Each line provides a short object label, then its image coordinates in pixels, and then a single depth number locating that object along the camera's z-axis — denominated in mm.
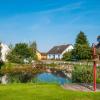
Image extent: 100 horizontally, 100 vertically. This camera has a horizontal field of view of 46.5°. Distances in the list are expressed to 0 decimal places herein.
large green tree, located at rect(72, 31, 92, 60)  29781
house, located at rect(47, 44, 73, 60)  45977
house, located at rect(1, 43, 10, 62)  31019
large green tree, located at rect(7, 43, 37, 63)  29235
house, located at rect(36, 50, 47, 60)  53803
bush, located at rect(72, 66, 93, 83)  10204
